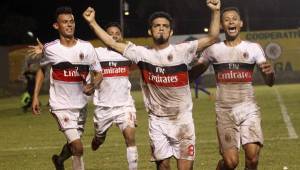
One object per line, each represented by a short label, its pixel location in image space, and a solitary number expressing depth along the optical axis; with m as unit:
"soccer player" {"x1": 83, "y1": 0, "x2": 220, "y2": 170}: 9.95
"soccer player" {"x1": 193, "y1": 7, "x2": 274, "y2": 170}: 10.80
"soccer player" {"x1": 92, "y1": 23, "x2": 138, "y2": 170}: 13.70
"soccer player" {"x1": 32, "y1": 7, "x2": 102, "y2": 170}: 12.05
